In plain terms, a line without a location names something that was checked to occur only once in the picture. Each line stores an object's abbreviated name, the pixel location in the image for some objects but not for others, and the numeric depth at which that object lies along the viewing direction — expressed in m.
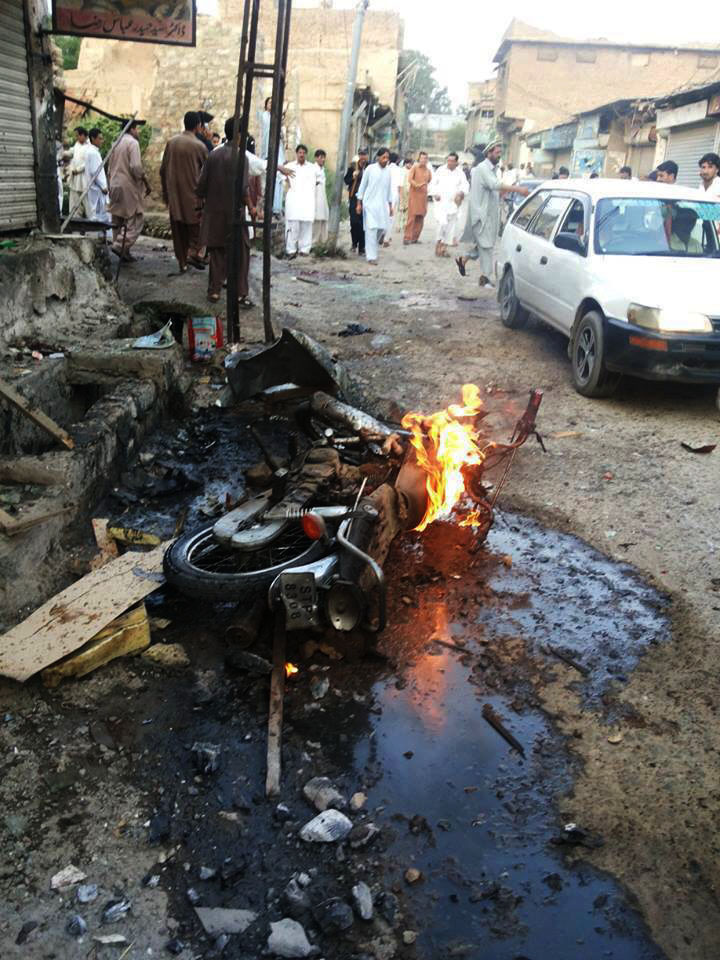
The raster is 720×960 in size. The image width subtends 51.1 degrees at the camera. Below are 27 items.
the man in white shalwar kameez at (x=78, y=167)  12.85
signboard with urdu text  7.57
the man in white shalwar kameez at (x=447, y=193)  17.16
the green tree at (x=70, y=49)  24.91
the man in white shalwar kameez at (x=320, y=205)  14.89
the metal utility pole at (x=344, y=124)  15.38
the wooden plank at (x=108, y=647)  3.20
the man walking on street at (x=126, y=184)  11.31
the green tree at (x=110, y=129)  19.62
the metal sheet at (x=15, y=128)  7.74
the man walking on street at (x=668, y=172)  11.41
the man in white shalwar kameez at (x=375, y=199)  15.09
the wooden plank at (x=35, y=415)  4.36
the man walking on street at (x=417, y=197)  17.77
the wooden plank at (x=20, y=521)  3.83
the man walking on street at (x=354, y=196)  16.40
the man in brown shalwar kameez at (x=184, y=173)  10.48
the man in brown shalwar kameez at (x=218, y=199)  9.01
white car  6.51
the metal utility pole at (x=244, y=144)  7.12
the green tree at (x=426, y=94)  76.31
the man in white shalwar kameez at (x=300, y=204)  14.40
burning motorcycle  3.33
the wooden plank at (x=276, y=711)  2.71
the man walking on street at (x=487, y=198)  12.02
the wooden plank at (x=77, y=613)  3.20
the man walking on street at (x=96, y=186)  12.83
